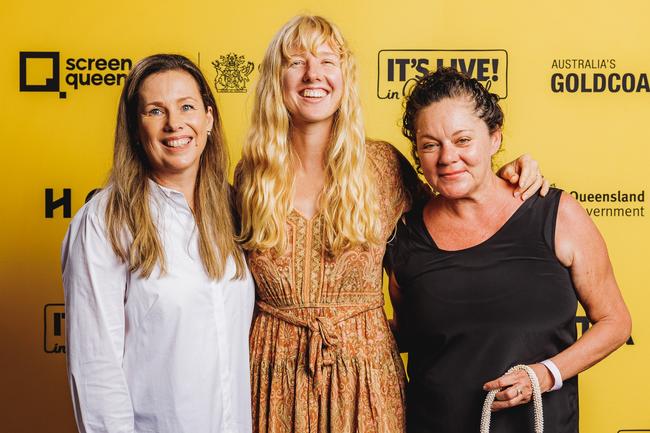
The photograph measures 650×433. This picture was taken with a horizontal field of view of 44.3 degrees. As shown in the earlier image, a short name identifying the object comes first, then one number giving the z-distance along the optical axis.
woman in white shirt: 1.41
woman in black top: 1.54
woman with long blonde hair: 1.60
